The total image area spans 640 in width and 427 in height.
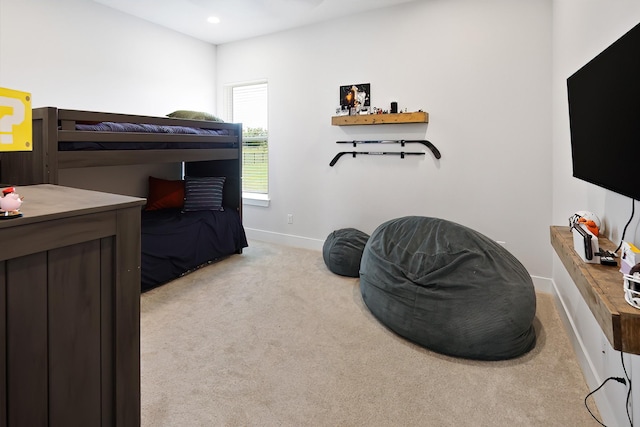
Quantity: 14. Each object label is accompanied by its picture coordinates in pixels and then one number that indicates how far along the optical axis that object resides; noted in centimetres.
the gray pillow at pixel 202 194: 385
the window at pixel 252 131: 467
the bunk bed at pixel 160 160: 230
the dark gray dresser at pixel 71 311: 86
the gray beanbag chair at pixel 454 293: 203
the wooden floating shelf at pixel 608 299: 87
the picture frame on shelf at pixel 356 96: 377
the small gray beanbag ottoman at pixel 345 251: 338
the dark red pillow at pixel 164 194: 389
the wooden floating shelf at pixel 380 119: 341
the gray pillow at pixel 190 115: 378
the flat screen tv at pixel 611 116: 106
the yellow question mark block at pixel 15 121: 101
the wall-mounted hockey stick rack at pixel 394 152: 347
